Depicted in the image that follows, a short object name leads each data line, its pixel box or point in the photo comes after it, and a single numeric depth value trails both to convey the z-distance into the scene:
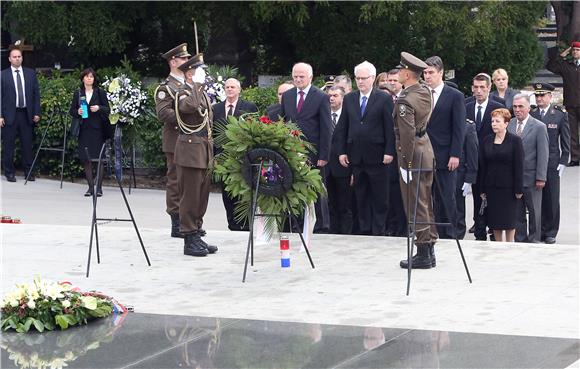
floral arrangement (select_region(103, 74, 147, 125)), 18.16
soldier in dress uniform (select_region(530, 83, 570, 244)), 14.23
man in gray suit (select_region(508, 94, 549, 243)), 13.76
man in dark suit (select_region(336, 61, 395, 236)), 13.05
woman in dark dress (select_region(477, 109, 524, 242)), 13.29
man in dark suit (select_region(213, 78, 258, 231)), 13.44
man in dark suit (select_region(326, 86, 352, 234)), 13.68
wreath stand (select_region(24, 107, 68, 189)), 18.83
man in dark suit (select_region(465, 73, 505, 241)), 13.90
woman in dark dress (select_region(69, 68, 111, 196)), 17.77
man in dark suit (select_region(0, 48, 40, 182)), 18.77
